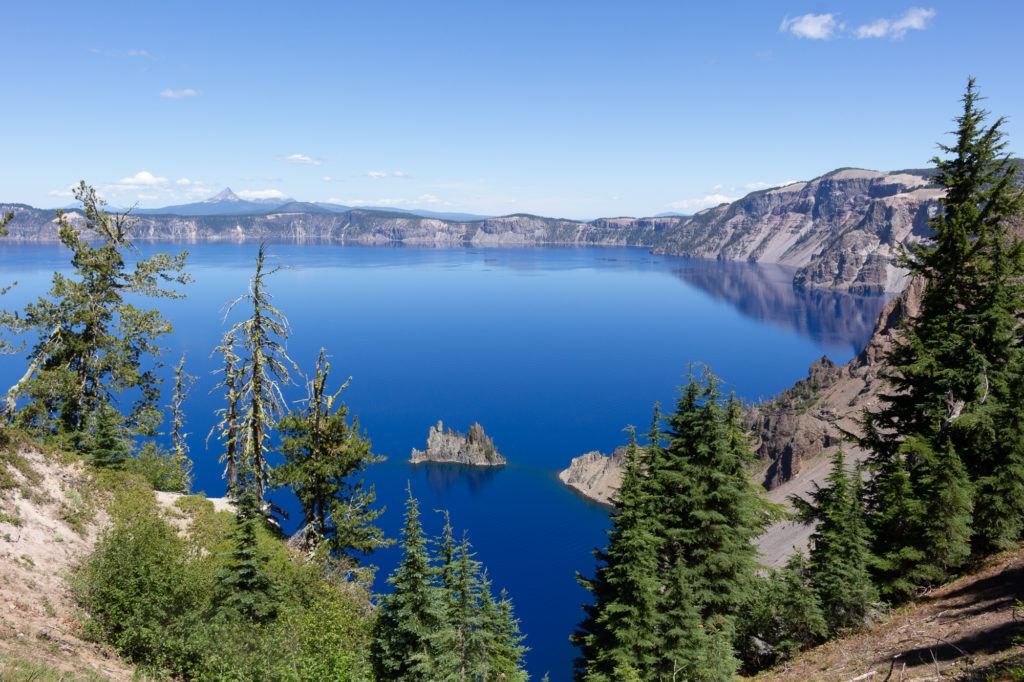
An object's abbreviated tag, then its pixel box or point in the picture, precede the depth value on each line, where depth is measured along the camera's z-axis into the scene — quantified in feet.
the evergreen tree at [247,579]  58.34
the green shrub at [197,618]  51.75
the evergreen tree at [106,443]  86.07
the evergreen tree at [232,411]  84.48
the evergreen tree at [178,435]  118.94
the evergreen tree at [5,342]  79.10
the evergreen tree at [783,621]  72.79
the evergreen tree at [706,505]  73.87
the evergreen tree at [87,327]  94.73
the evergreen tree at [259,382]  81.61
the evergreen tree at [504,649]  69.46
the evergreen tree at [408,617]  59.72
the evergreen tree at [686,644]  62.44
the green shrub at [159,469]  101.04
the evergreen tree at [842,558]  72.08
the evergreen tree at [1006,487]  76.33
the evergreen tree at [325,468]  87.76
